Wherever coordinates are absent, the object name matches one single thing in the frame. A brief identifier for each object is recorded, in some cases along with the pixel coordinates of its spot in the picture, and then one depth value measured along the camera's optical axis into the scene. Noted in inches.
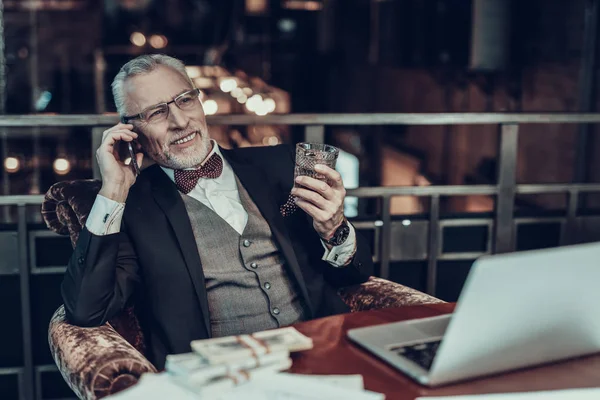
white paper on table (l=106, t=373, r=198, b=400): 40.6
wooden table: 43.0
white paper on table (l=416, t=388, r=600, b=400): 41.3
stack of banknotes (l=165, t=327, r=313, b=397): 41.3
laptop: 38.9
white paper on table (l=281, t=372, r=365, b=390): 42.6
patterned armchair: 54.7
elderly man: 66.9
